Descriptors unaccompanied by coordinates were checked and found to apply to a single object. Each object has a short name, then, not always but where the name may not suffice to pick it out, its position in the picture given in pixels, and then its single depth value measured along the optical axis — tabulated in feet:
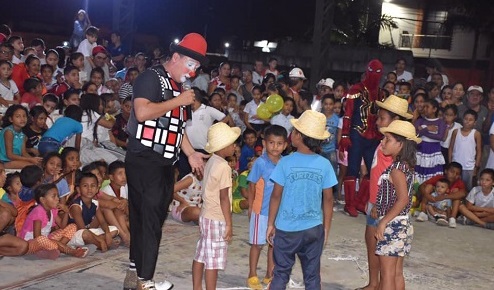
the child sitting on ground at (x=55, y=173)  23.22
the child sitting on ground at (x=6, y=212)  20.43
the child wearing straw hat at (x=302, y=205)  15.79
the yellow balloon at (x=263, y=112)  33.50
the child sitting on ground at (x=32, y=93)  31.38
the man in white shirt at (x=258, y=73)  46.01
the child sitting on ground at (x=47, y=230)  20.09
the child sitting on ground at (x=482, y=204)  29.63
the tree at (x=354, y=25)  79.87
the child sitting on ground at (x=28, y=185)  22.06
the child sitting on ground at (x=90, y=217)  21.35
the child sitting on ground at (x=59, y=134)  26.86
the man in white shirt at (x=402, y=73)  43.29
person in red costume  28.71
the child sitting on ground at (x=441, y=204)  30.32
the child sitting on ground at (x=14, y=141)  26.20
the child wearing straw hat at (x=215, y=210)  16.84
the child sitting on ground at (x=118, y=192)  22.62
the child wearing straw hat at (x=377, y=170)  18.11
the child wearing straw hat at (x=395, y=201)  16.34
